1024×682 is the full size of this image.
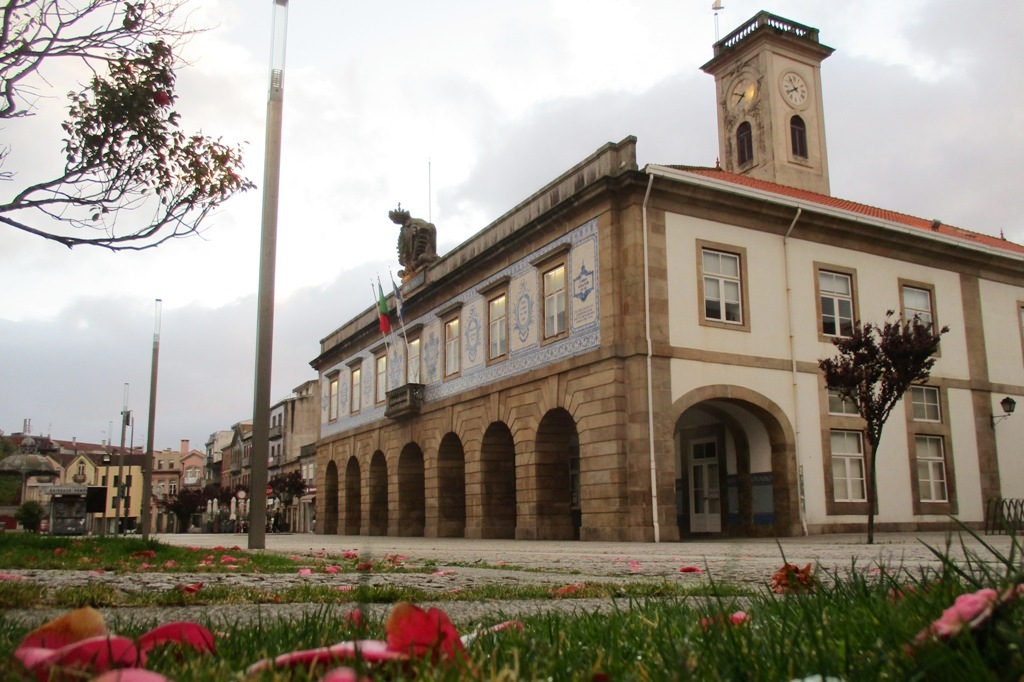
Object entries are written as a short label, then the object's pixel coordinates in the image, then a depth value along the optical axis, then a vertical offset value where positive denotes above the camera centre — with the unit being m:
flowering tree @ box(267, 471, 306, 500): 60.03 +1.57
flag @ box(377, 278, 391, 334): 32.91 +6.77
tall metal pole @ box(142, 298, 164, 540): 26.00 +2.21
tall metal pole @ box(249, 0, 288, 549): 13.21 +2.65
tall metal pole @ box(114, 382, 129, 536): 35.92 +2.03
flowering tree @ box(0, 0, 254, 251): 9.27 +4.08
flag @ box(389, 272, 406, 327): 31.60 +6.97
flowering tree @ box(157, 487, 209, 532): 77.31 +0.57
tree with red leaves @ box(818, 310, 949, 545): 15.38 +2.25
